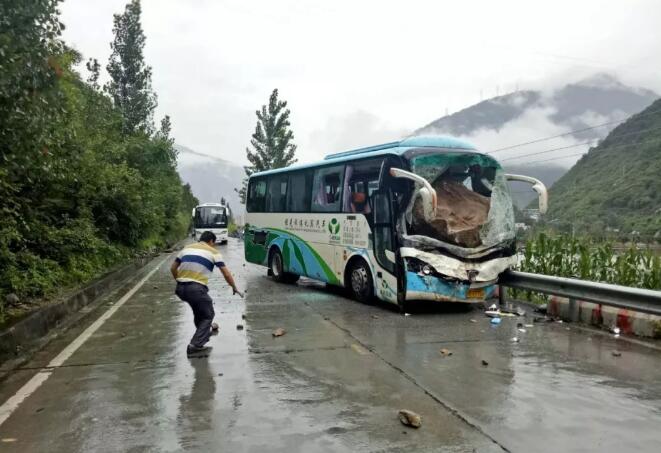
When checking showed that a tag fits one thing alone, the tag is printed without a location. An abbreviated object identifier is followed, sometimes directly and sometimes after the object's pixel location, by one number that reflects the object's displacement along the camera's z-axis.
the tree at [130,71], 33.81
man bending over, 7.10
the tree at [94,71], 23.19
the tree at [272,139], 55.28
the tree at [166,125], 47.78
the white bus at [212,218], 39.91
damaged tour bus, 9.48
